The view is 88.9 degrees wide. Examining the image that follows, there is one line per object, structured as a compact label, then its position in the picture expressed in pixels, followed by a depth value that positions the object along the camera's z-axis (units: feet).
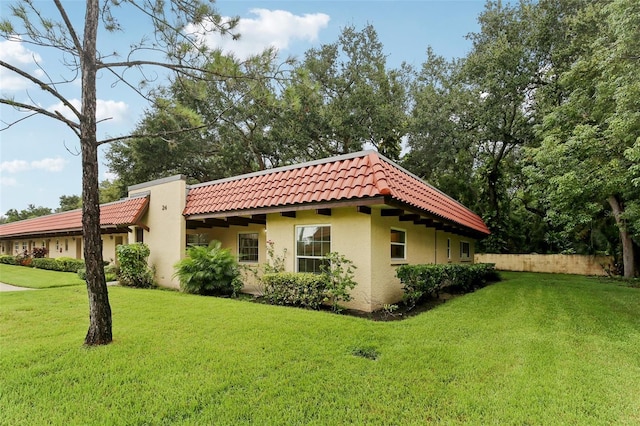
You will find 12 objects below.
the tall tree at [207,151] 70.49
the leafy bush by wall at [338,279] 25.27
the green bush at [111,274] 43.99
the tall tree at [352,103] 67.87
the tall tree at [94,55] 15.64
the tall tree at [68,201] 155.12
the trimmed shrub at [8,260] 71.56
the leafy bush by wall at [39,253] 69.82
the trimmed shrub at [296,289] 26.73
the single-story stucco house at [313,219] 26.43
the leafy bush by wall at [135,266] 39.17
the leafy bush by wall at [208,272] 33.65
